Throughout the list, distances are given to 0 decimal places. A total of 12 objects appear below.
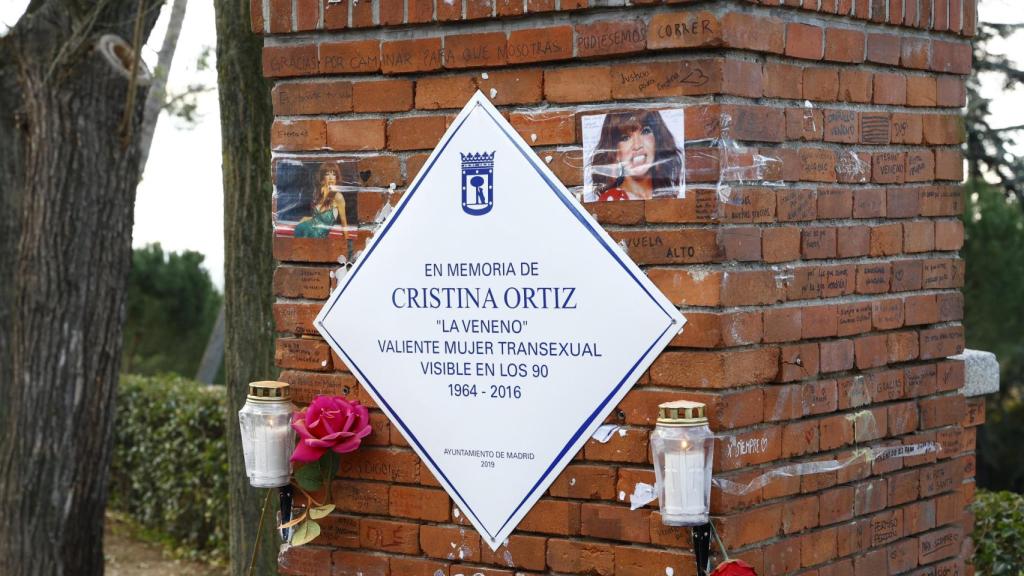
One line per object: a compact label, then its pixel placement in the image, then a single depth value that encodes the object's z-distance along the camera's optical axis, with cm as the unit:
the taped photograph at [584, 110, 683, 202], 300
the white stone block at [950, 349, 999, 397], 421
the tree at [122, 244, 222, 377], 1256
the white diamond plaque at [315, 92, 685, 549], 312
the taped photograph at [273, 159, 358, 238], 351
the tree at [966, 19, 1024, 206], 1032
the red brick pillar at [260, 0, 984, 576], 300
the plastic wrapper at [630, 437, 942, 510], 305
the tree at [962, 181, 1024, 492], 1074
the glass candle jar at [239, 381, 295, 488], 345
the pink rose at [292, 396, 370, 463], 334
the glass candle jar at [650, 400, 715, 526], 286
